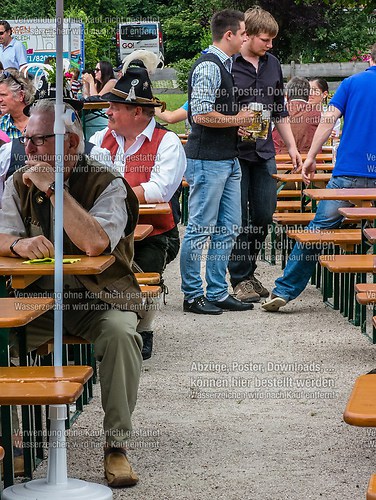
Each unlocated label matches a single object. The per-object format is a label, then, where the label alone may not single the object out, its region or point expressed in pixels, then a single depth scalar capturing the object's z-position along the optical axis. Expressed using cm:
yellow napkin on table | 493
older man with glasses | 485
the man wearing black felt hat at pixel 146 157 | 718
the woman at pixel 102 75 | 1602
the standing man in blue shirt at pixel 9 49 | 1611
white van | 4445
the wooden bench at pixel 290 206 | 1127
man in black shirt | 894
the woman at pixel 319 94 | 1363
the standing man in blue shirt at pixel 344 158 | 838
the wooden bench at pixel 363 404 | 334
